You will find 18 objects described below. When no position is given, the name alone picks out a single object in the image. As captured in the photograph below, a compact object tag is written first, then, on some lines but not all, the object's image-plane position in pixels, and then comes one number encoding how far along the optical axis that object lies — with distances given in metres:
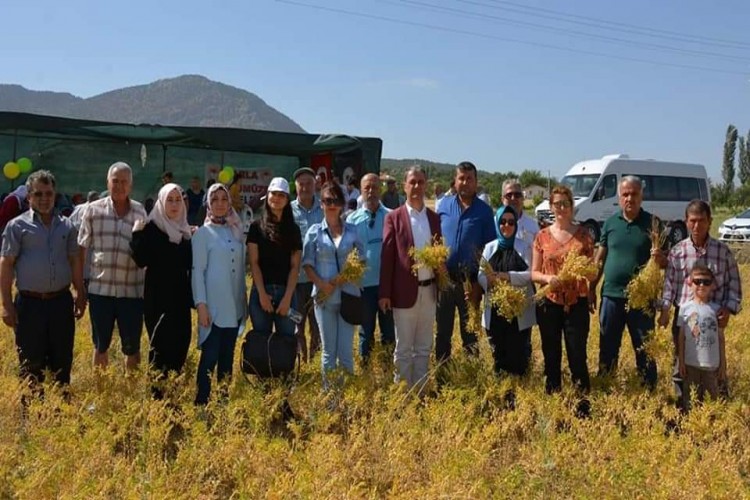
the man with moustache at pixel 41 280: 4.33
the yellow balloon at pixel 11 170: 10.31
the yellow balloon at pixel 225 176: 12.15
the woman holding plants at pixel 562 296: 4.55
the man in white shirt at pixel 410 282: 4.84
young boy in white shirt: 4.43
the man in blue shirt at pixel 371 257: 5.32
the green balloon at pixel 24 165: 10.49
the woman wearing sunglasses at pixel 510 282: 4.80
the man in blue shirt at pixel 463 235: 5.04
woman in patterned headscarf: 4.33
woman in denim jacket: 4.75
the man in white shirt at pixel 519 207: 5.35
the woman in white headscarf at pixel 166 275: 4.29
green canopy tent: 10.79
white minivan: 19.42
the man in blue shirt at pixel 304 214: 5.41
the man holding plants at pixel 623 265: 4.70
